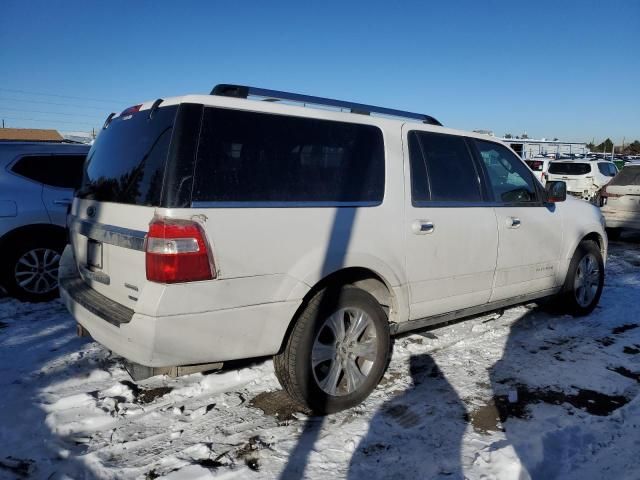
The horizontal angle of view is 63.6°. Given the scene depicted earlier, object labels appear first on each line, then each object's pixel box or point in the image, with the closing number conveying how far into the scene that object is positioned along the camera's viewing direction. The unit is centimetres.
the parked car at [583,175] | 1641
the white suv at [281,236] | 266
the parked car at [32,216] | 540
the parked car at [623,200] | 998
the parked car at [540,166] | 1772
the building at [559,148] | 3834
